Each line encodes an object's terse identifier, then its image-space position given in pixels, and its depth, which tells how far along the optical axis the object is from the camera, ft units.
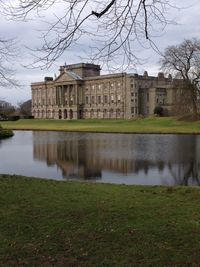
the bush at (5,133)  125.78
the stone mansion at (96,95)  275.06
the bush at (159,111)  242.11
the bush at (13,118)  266.79
